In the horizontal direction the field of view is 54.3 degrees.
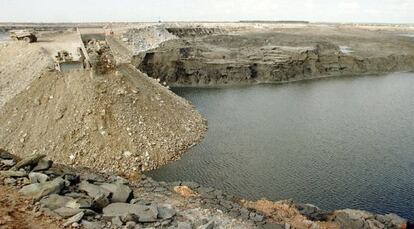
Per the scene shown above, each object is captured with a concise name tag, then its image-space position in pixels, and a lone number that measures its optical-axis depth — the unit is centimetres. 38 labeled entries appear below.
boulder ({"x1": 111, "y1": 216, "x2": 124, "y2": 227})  1517
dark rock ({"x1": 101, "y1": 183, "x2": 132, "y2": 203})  1697
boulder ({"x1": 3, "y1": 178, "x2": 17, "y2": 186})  1641
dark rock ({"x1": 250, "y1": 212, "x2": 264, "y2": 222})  1773
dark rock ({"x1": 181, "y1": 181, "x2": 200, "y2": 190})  2155
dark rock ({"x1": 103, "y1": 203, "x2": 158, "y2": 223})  1577
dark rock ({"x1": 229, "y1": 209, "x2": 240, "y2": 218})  1797
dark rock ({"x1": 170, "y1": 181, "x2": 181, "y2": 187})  2144
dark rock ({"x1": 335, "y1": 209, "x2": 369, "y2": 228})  1877
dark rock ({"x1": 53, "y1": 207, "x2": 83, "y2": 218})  1492
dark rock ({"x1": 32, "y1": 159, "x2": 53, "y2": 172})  1794
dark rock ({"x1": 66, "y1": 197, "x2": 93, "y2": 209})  1546
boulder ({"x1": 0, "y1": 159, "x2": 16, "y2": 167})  1816
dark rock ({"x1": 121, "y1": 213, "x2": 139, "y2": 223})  1545
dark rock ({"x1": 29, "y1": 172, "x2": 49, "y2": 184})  1673
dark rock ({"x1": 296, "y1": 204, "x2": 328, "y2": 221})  1947
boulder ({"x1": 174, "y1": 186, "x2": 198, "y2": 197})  1994
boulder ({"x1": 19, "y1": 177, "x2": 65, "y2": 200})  1567
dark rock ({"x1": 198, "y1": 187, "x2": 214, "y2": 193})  2089
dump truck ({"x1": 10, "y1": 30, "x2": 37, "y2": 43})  5119
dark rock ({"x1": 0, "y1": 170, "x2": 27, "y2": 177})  1694
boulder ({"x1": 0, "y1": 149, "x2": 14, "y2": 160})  1902
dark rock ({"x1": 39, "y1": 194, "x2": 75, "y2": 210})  1516
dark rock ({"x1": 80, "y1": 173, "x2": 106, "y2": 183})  1875
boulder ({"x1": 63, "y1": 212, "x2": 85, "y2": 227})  1448
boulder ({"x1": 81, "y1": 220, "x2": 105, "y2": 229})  1460
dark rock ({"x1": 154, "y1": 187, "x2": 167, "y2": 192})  1986
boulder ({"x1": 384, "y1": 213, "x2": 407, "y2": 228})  1914
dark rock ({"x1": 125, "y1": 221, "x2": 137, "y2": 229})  1512
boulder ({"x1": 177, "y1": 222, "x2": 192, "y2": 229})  1566
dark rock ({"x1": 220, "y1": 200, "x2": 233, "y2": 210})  1893
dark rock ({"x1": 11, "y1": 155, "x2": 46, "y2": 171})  1780
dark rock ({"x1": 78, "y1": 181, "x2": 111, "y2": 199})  1661
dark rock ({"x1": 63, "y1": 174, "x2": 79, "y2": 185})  1755
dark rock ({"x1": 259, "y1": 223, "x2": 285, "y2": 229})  1702
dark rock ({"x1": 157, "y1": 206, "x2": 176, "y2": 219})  1639
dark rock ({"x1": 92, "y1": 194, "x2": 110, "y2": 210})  1595
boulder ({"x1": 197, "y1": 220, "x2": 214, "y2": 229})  1576
